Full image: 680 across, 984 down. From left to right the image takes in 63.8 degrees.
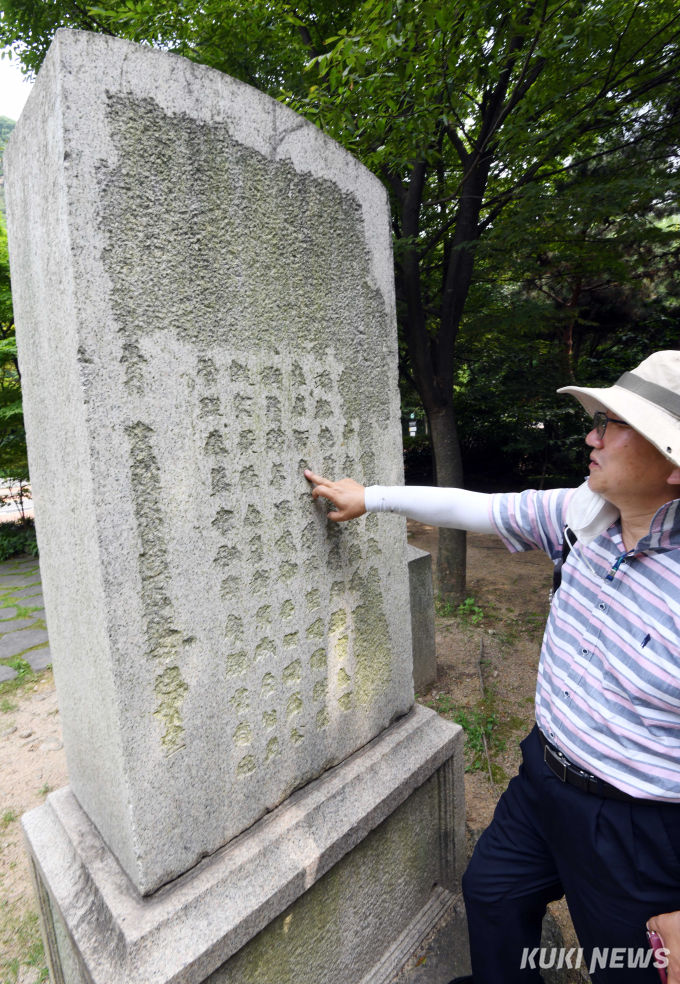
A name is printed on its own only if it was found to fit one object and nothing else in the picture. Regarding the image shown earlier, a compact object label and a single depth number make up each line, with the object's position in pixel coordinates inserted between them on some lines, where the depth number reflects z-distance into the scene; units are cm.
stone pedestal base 137
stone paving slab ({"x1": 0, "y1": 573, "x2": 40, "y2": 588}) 708
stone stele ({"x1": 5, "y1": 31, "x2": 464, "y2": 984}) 125
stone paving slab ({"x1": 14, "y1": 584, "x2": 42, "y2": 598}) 658
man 127
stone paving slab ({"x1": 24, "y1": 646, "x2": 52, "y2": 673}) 469
